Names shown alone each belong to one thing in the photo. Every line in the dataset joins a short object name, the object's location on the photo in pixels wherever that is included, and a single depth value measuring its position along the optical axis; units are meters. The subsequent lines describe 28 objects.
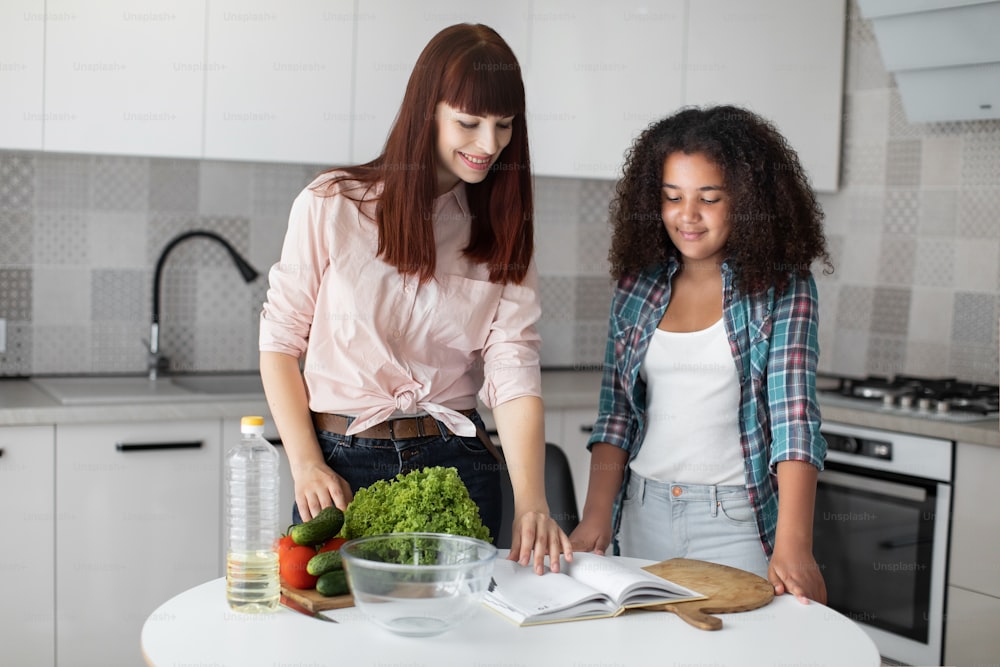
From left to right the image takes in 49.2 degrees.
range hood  2.86
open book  1.38
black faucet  3.08
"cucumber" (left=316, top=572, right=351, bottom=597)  1.38
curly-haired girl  1.80
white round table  1.24
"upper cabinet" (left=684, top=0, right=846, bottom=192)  3.29
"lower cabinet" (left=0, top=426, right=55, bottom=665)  2.48
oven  2.71
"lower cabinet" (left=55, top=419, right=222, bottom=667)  2.55
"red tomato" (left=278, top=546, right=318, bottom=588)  1.41
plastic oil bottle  1.35
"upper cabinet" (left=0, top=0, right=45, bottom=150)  2.62
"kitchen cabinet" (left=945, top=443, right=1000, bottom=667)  2.61
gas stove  2.79
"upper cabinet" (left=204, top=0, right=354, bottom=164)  2.82
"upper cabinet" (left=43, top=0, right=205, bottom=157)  2.68
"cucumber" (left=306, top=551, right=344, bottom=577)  1.38
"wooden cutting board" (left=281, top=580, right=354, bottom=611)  1.37
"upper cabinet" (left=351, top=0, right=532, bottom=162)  2.95
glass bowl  1.25
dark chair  2.12
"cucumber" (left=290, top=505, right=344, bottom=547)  1.40
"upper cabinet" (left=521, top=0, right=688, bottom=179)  3.15
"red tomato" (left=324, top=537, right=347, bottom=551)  1.43
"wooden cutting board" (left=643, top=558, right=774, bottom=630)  1.40
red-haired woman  1.74
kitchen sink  2.63
